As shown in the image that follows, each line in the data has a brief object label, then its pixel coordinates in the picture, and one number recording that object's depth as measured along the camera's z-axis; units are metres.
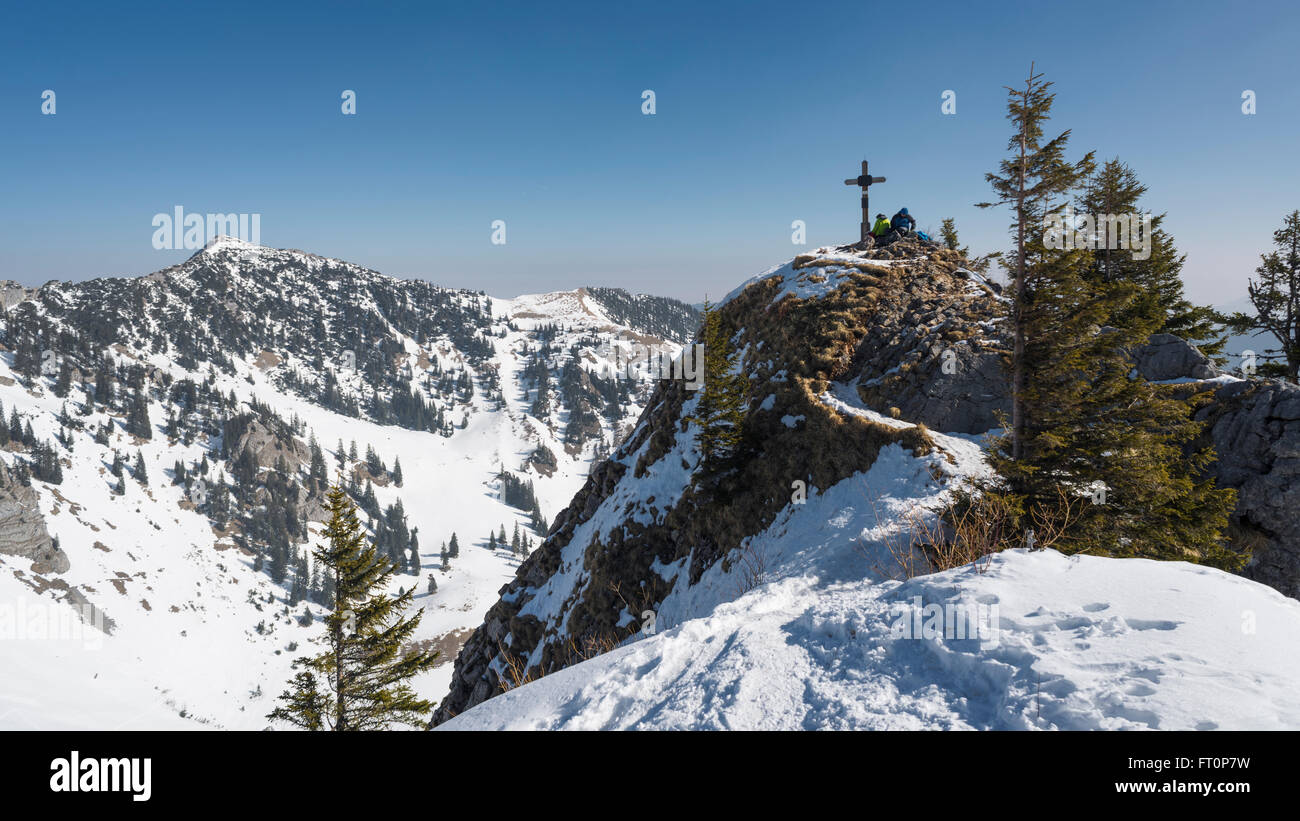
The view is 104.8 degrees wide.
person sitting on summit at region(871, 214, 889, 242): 24.03
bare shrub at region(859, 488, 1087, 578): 7.90
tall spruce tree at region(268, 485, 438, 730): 16.16
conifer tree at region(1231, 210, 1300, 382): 20.28
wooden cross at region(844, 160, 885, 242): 24.59
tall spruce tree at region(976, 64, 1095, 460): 9.47
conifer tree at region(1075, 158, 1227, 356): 20.34
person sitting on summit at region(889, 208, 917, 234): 23.91
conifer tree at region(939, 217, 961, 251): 24.95
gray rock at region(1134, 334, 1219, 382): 15.45
